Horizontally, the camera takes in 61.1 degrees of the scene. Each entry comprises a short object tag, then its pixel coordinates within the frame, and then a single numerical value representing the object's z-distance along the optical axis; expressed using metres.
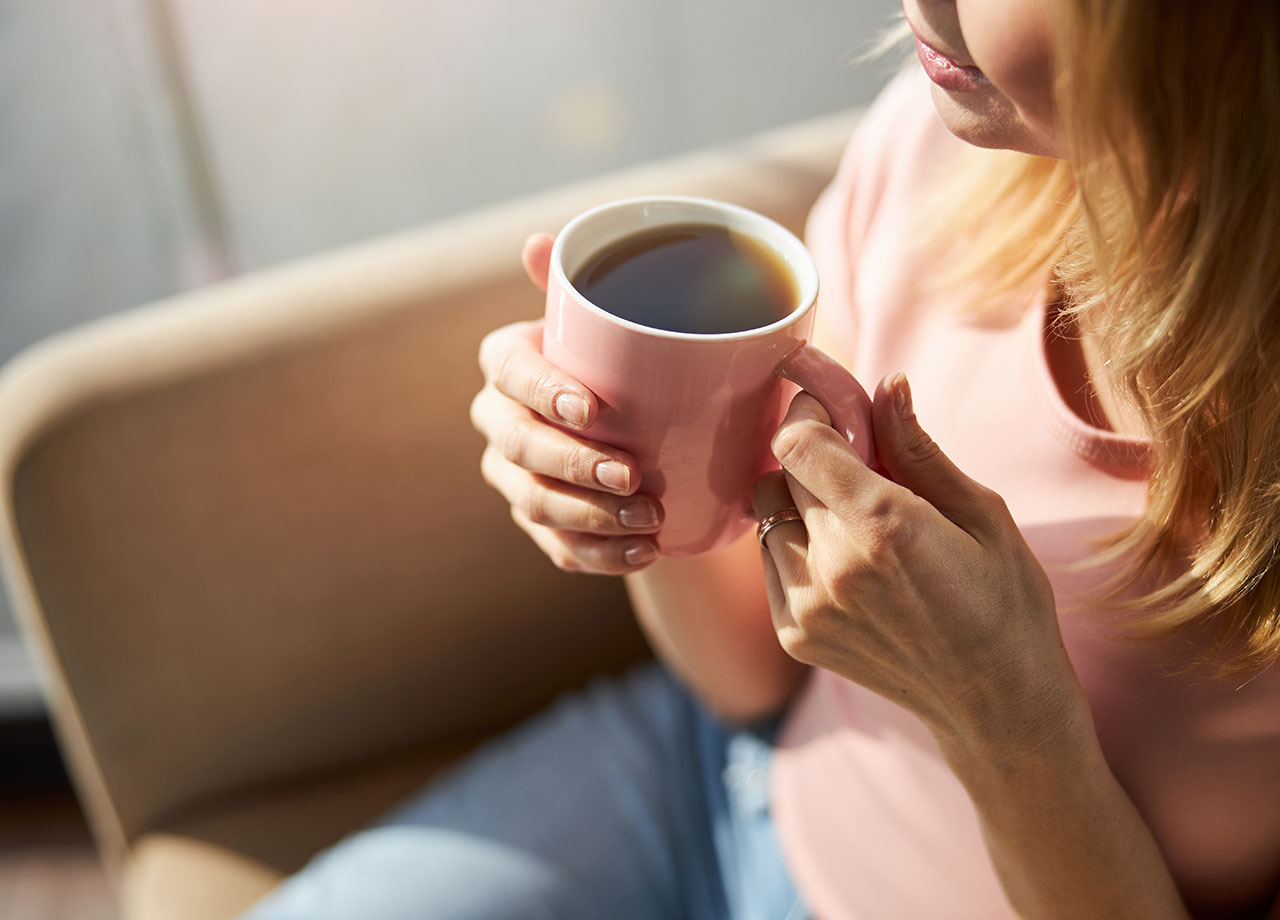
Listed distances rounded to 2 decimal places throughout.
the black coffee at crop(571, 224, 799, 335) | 0.61
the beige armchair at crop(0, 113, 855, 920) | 0.98
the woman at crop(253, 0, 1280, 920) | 0.54
